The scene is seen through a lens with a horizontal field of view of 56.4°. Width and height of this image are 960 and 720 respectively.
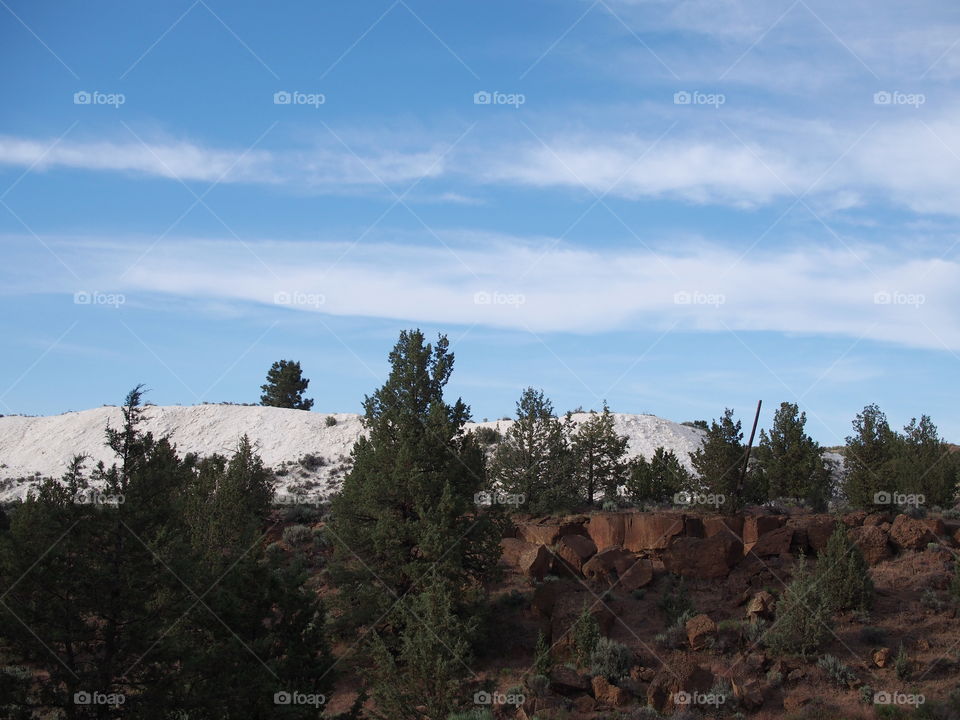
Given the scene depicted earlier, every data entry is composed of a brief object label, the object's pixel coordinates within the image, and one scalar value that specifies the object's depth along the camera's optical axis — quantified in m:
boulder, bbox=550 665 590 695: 27.62
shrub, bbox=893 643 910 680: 27.42
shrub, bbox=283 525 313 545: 43.07
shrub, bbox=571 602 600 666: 29.64
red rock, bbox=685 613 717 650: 29.64
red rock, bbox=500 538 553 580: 35.09
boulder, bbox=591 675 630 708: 27.02
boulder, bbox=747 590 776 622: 30.81
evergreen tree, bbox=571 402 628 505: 44.56
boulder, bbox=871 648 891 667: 28.06
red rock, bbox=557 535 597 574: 34.97
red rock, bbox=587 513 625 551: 36.81
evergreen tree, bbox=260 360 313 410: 88.25
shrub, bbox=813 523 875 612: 30.84
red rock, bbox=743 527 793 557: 34.53
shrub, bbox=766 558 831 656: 28.78
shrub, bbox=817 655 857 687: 27.19
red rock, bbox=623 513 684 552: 36.09
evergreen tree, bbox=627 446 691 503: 45.04
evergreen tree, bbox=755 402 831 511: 44.84
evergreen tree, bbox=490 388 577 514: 39.72
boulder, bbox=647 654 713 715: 26.44
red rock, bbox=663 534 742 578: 34.31
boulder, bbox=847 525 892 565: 34.53
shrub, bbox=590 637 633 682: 28.39
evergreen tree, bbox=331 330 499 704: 30.25
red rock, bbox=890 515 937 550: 34.94
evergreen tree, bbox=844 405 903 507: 40.27
